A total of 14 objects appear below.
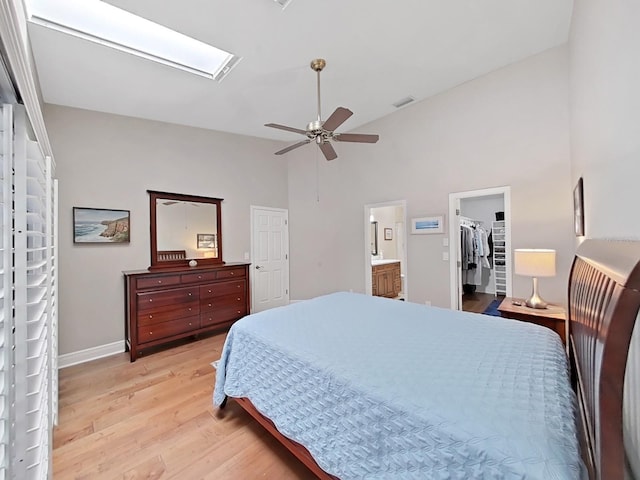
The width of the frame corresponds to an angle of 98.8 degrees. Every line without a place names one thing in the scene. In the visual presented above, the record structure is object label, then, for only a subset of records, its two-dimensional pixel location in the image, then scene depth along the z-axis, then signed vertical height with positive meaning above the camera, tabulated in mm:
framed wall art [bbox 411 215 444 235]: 3754 +192
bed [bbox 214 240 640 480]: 805 -658
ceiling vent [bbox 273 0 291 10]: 2016 +1769
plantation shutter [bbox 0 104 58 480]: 894 -314
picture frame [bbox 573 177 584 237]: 2117 +215
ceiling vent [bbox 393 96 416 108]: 3697 +1887
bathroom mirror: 6570 +55
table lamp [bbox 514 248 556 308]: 2547 -256
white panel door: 4883 -313
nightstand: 2475 -729
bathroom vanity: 5303 -811
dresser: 3213 -776
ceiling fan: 2308 +1002
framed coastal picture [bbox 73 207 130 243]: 3199 +230
